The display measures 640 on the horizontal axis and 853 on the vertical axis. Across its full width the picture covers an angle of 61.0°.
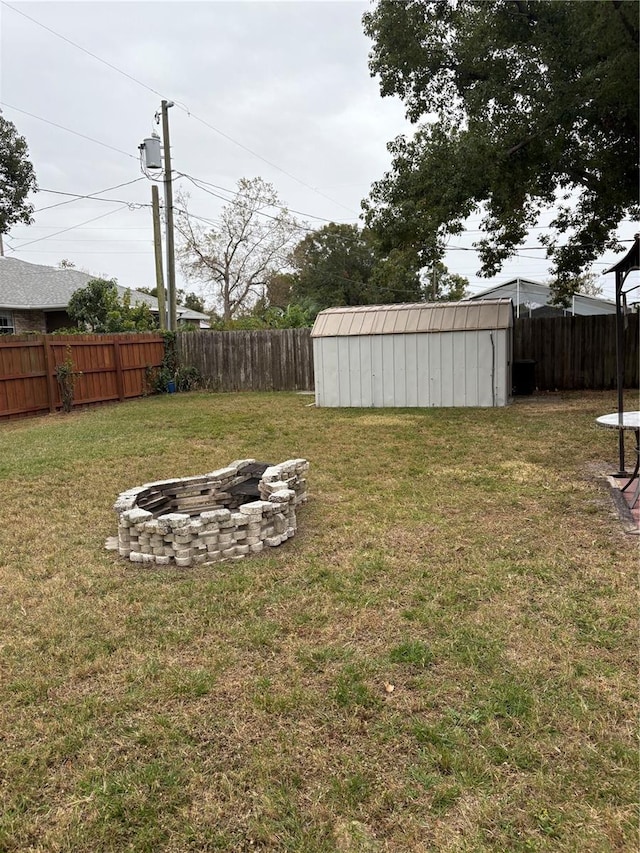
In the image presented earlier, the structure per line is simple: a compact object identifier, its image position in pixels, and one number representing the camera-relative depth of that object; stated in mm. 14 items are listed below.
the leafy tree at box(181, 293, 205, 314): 35031
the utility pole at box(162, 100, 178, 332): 14203
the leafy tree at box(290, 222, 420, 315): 33438
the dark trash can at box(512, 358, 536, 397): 12125
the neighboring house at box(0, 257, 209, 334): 17203
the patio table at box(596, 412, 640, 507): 4156
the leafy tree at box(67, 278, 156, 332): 15734
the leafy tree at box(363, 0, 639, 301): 7449
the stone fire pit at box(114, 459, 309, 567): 3559
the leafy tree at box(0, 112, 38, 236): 11883
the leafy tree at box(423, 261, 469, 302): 37094
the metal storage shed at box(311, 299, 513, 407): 10102
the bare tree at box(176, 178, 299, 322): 26734
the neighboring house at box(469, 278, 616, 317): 27581
